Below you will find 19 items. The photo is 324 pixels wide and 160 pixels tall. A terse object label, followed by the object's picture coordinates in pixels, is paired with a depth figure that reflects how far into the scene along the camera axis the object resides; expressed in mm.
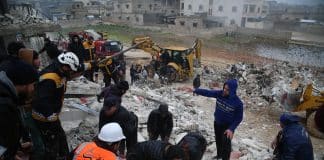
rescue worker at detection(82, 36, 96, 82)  10289
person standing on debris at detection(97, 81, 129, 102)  4848
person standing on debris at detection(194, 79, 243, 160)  4969
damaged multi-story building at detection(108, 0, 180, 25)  44594
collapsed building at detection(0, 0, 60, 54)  7785
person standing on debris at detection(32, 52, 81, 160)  3551
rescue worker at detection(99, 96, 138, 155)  4108
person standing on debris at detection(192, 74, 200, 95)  11490
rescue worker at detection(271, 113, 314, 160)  3791
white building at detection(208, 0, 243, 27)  46156
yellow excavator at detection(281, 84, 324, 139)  9096
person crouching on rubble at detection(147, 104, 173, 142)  5191
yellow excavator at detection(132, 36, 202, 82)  14438
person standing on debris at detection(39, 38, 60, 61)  6441
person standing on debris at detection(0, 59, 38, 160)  1969
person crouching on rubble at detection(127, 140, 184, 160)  3236
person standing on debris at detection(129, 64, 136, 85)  13828
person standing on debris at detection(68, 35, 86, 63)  9614
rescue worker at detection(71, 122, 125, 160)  2635
